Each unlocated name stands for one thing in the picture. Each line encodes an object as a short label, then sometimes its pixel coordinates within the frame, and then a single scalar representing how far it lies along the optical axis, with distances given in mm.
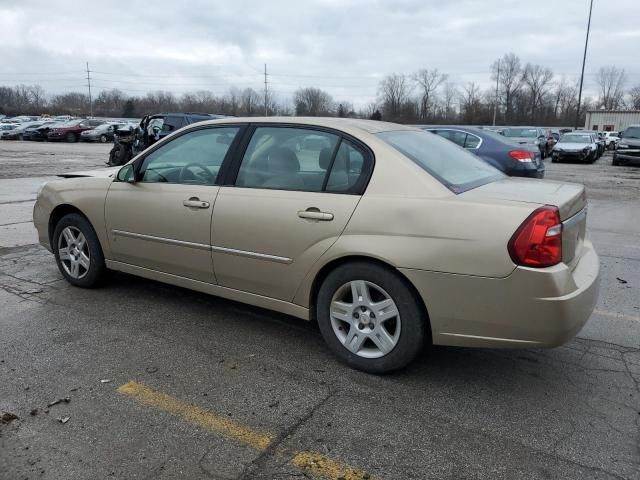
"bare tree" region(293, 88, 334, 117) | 68825
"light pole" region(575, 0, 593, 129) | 42812
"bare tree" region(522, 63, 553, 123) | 84938
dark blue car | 10617
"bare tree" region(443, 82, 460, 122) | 85375
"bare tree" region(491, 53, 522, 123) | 84312
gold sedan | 2887
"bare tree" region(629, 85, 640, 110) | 84494
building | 61384
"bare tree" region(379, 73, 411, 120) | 87000
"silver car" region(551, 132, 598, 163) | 24125
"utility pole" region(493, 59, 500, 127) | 70894
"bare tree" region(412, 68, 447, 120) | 85612
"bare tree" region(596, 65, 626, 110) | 88688
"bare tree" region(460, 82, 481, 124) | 78056
